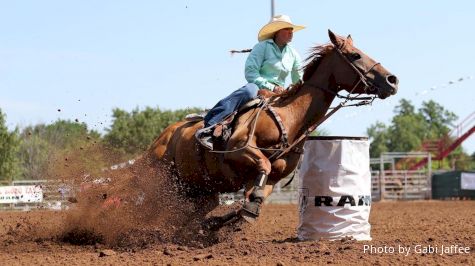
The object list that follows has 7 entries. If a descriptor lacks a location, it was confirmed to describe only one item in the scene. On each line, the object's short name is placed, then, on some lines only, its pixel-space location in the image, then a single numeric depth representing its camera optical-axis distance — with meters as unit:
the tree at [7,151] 68.94
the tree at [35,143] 78.07
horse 16.48
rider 17.39
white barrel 17.94
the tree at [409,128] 182.87
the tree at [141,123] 112.75
